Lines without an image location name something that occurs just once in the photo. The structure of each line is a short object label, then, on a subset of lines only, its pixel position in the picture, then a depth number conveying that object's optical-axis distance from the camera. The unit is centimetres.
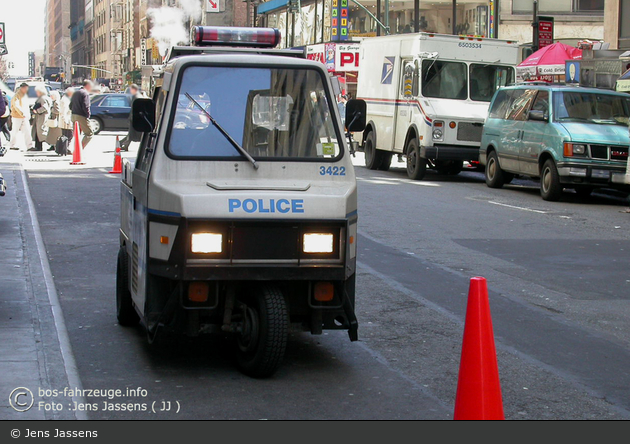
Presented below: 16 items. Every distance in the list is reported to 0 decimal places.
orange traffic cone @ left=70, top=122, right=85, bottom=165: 2254
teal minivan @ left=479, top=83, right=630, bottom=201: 1642
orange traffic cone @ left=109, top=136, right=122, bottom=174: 1994
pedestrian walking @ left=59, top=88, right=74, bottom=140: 2443
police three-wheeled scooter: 566
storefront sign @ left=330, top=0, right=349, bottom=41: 4556
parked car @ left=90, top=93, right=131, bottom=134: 3666
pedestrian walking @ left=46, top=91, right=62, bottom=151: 2489
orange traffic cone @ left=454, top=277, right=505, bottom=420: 455
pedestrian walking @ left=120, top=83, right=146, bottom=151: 2411
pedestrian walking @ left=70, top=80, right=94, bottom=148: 2472
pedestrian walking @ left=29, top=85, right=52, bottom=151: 2605
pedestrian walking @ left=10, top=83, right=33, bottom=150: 2567
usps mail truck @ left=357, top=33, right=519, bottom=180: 2028
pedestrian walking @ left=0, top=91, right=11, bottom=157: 1389
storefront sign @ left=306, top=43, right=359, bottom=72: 4481
